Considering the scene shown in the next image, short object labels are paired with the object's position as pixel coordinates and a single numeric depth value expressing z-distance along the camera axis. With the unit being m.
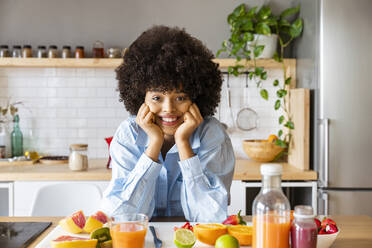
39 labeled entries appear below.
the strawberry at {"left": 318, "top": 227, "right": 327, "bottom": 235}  1.32
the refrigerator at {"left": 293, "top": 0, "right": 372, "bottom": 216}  3.07
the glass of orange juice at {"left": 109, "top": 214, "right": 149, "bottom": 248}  1.23
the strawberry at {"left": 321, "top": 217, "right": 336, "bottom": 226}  1.34
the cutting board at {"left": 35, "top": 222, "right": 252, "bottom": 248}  1.40
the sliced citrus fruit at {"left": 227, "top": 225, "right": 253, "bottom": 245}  1.36
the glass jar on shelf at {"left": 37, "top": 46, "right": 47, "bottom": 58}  3.53
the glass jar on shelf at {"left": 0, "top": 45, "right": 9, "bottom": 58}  3.53
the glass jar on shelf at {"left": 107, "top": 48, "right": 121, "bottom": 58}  3.55
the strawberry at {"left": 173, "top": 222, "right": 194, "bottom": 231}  1.40
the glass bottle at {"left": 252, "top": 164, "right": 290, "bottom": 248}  1.13
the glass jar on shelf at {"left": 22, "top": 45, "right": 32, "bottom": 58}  3.54
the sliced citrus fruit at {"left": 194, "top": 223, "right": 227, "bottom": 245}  1.37
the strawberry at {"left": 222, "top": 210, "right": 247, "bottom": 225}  1.48
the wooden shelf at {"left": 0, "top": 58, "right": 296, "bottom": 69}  3.46
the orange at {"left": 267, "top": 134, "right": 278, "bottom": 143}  3.47
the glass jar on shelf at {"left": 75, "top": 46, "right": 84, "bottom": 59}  3.57
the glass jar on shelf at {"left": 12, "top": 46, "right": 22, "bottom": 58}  3.54
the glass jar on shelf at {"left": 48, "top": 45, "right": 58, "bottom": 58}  3.53
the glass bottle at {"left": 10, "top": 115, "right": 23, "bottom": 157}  3.67
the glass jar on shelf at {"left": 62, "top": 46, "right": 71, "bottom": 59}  3.56
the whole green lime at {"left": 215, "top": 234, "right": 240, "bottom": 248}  1.22
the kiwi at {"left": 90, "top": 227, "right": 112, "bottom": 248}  1.32
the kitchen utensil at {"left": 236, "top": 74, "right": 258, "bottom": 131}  3.83
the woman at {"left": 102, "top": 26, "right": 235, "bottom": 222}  1.76
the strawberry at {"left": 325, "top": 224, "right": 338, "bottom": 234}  1.32
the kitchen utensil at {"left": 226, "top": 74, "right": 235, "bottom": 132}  3.81
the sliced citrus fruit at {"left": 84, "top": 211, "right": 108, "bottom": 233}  1.47
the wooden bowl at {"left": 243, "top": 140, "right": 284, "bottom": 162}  3.43
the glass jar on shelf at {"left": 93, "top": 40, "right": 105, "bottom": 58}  3.59
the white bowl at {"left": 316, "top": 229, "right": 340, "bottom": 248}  1.29
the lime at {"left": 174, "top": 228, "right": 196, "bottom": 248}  1.29
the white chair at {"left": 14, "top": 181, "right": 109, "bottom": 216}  3.08
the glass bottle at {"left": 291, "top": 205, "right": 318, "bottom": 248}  1.14
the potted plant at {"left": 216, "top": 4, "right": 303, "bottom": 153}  3.51
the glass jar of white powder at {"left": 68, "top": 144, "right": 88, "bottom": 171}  3.16
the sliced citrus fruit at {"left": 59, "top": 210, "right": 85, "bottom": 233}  1.48
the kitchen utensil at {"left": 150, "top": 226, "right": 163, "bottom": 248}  1.38
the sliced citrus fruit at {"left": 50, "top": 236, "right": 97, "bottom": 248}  1.28
